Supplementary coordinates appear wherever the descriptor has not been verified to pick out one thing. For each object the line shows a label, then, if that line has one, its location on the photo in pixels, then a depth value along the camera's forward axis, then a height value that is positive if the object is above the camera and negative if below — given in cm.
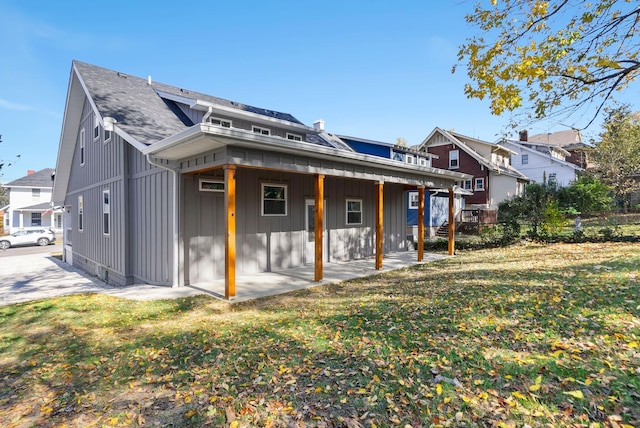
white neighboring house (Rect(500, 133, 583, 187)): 2880 +439
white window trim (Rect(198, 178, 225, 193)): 763 +63
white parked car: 2124 -175
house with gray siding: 672 +64
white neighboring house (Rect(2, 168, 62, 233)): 2861 +58
